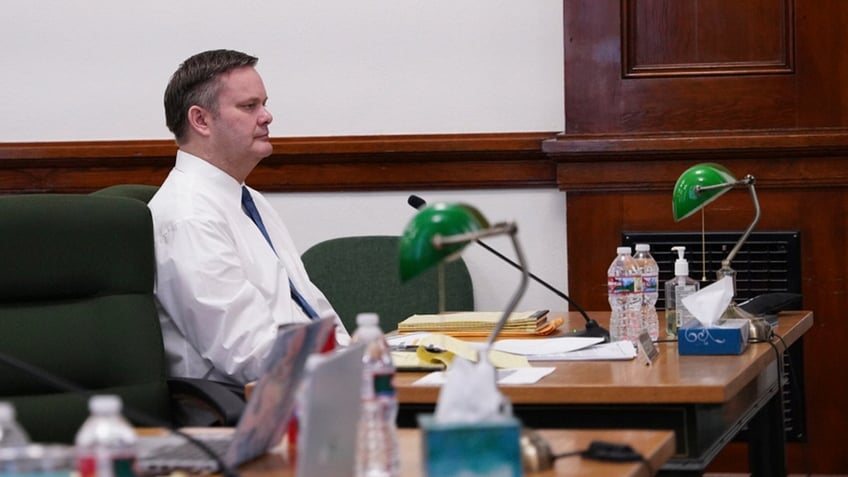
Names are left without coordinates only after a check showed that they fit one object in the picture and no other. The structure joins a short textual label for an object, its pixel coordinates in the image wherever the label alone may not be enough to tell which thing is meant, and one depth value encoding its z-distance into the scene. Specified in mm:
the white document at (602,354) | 4864
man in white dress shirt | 5548
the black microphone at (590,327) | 5508
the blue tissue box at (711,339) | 4886
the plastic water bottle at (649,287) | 5711
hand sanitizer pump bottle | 5584
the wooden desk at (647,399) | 4115
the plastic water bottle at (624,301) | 5537
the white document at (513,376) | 4376
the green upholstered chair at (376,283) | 7759
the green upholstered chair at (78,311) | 4900
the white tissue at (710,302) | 5031
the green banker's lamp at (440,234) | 2868
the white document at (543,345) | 5096
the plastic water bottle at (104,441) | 2276
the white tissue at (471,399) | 2642
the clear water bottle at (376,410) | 2848
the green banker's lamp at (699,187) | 5584
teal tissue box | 2436
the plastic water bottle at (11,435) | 2483
